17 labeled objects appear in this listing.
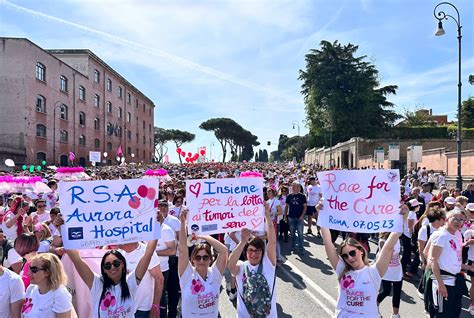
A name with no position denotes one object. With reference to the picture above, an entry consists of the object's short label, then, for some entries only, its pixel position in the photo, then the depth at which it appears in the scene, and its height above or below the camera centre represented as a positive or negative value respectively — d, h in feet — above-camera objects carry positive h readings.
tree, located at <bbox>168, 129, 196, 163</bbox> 300.87 +18.04
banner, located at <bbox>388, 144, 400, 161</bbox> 68.33 +1.12
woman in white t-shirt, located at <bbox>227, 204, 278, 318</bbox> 11.63 -3.64
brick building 110.32 +19.66
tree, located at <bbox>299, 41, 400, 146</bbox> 151.53 +27.80
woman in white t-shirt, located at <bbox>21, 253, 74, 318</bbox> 10.18 -3.87
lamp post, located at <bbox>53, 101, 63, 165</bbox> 126.41 +10.12
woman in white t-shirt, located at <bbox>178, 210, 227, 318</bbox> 11.64 -4.01
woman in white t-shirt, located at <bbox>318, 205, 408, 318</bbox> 11.16 -3.77
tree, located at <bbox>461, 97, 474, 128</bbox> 160.25 +19.46
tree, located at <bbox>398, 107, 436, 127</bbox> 174.91 +19.04
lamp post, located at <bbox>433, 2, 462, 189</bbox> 54.19 +18.56
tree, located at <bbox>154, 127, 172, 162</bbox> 294.25 +16.80
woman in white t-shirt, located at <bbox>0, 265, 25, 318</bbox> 10.80 -4.13
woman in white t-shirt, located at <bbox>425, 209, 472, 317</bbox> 14.08 -4.37
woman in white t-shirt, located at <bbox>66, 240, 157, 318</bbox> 10.41 -3.80
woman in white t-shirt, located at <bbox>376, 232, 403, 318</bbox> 17.15 -5.61
